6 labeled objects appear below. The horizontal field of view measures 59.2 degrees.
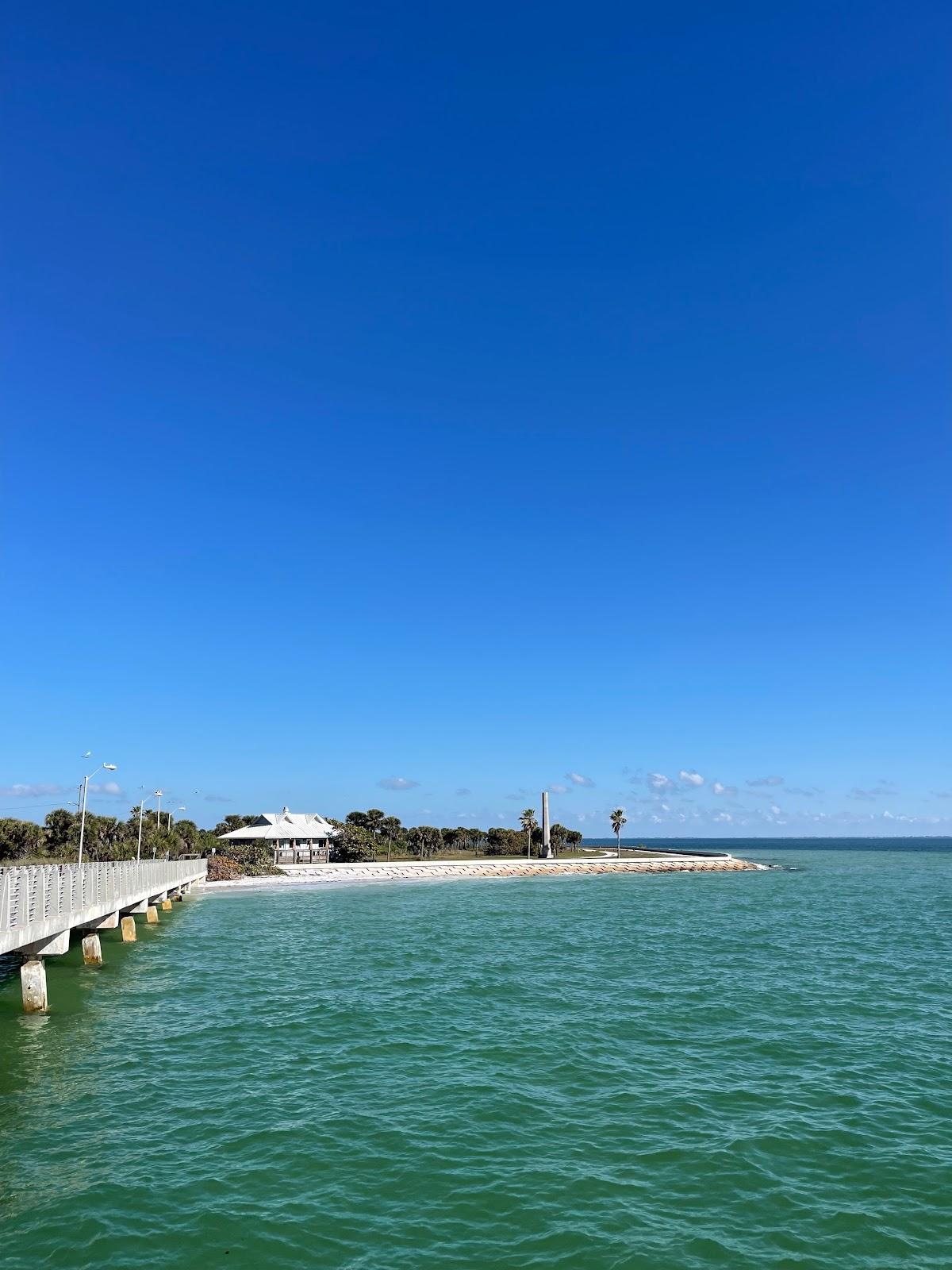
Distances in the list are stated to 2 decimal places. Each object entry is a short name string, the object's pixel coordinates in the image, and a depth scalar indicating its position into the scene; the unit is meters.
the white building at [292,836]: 130.75
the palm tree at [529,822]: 166.25
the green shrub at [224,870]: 106.69
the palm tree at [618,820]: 175.00
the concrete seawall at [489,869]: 111.88
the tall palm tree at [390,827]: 157.50
